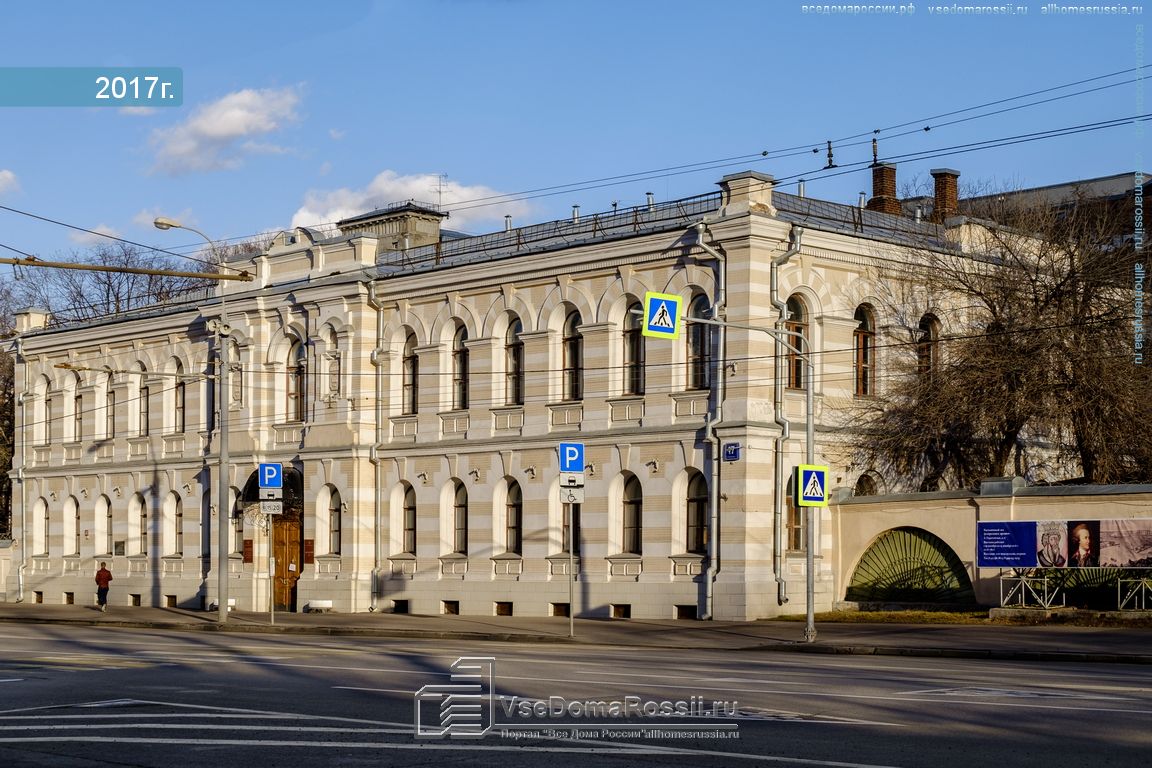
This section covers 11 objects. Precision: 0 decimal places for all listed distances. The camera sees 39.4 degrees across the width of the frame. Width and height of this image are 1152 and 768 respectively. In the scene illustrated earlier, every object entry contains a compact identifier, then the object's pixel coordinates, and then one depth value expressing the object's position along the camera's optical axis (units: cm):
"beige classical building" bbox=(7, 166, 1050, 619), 3656
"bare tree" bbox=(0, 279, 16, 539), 7038
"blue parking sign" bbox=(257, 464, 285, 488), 4081
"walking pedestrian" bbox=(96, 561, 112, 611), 4884
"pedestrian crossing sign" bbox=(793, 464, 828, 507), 2886
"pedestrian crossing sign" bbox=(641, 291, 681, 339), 3131
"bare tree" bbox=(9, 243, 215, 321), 8450
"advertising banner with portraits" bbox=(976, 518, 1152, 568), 3052
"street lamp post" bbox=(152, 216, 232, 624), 3838
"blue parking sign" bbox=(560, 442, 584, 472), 3156
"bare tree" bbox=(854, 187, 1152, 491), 3750
